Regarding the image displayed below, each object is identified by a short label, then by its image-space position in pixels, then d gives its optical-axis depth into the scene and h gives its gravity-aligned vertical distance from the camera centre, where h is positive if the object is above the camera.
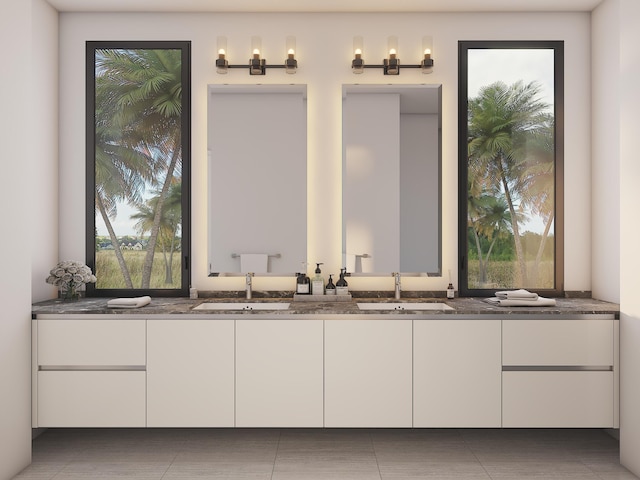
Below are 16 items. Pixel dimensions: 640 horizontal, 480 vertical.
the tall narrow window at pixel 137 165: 3.52 +0.51
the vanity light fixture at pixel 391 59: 3.40 +1.24
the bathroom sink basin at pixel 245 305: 3.22 -0.46
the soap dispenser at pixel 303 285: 3.38 -0.33
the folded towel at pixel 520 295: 3.05 -0.36
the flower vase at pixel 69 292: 3.28 -0.38
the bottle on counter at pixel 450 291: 3.41 -0.37
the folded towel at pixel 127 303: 2.96 -0.40
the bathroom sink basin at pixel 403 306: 3.15 -0.44
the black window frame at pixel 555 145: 3.50 +0.67
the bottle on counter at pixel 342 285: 3.39 -0.33
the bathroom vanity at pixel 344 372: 2.88 -0.79
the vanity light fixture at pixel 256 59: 3.40 +1.24
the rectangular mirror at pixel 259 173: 3.47 +0.45
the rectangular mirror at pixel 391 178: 3.45 +0.42
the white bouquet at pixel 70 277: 3.22 -0.27
